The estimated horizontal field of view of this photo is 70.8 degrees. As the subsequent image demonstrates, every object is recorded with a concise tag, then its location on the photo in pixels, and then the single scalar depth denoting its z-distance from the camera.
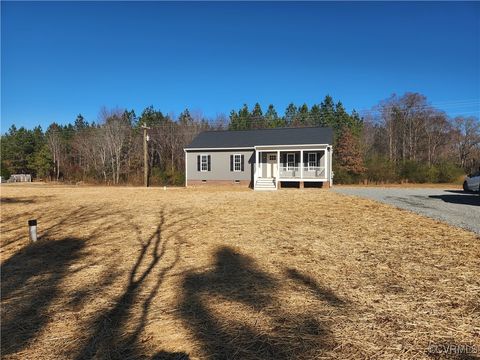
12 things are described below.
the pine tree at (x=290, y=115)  62.20
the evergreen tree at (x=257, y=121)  61.02
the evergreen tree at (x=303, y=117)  60.71
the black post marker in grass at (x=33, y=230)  7.29
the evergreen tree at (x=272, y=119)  60.41
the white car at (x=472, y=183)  18.25
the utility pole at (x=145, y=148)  30.55
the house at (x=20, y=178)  48.84
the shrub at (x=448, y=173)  29.00
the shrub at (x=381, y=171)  30.72
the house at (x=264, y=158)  26.27
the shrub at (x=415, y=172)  29.59
